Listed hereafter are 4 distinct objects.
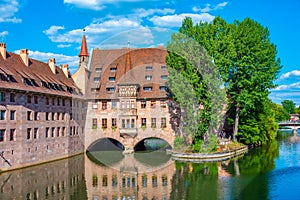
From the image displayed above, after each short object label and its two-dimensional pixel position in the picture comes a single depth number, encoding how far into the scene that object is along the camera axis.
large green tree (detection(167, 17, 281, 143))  41.62
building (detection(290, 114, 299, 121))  185.68
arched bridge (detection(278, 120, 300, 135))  96.50
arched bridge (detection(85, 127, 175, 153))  47.53
